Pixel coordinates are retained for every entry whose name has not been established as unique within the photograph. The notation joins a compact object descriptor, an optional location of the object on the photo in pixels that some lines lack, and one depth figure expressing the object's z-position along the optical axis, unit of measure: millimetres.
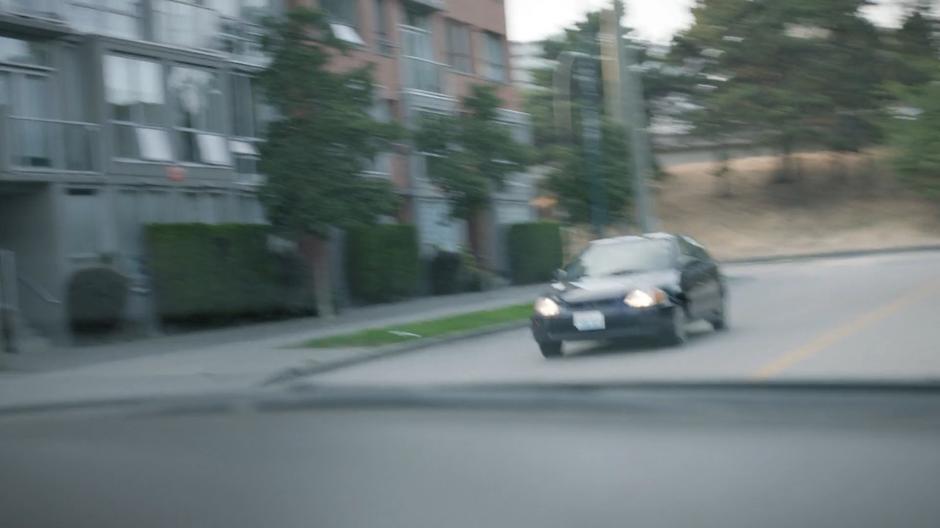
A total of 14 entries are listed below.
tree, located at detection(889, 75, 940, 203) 50500
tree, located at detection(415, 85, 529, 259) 30406
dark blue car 15125
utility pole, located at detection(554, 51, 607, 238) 30531
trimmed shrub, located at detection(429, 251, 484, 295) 34125
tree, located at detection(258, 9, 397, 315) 22906
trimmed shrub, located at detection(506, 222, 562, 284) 39656
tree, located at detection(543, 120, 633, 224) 40500
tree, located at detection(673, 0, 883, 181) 52625
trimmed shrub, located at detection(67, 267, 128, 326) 21672
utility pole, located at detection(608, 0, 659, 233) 29345
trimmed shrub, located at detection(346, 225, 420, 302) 29969
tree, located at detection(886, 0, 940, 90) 48688
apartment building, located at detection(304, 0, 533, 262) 34375
